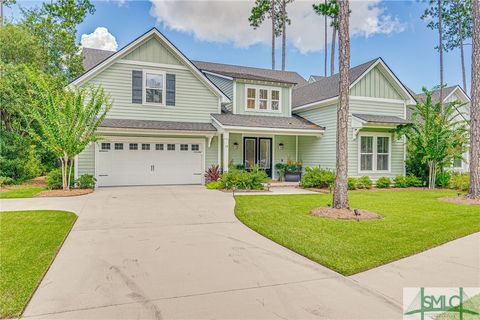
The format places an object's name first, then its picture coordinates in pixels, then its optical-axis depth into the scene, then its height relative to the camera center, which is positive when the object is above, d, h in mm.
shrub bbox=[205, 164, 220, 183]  14203 -657
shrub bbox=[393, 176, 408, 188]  15008 -971
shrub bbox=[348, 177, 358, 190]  13784 -967
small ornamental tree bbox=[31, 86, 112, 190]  10953 +1314
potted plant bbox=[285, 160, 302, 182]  16344 -600
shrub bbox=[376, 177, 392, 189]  14781 -975
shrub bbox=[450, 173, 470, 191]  13899 -898
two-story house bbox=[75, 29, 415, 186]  13672 +1922
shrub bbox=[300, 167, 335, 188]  13711 -795
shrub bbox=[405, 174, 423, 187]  15125 -925
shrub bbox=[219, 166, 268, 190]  12672 -829
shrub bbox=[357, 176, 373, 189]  14320 -996
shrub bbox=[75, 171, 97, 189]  12367 -953
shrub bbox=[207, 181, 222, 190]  13055 -1076
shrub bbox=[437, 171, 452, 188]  14859 -796
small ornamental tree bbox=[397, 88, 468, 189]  13898 +1129
